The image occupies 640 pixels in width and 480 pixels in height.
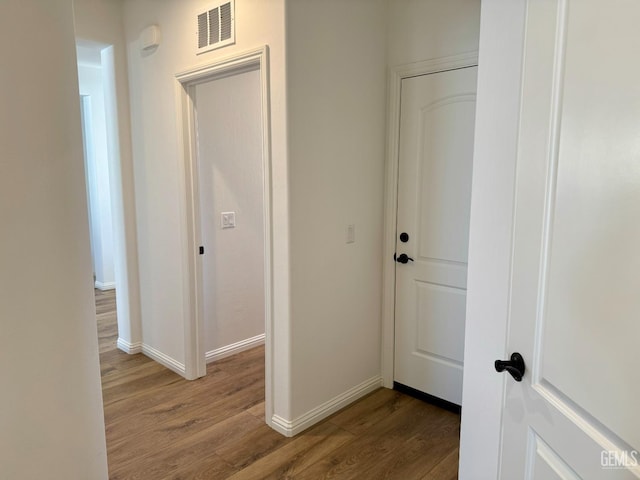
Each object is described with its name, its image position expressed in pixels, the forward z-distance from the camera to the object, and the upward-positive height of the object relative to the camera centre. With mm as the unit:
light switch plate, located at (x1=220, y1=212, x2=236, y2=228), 3485 -270
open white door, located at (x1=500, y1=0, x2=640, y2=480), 783 -127
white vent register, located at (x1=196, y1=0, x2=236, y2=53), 2492 +938
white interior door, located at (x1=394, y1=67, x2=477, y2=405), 2592 -252
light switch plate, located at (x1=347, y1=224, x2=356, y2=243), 2719 -294
